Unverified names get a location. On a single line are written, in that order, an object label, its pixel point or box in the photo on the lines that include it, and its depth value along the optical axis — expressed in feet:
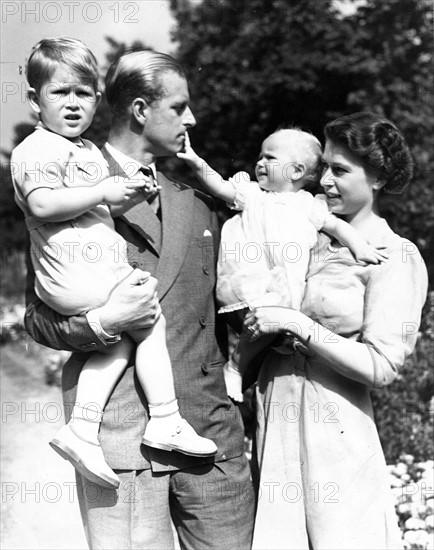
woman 10.02
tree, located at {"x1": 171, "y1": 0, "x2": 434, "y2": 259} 23.30
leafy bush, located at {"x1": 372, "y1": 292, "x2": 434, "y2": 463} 18.79
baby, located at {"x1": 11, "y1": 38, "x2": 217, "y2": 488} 9.64
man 9.96
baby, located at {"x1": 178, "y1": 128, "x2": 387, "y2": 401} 10.56
